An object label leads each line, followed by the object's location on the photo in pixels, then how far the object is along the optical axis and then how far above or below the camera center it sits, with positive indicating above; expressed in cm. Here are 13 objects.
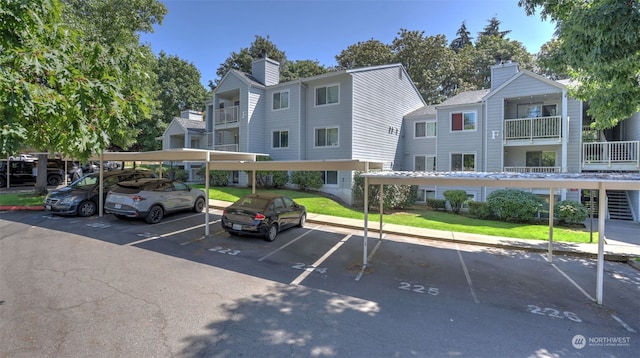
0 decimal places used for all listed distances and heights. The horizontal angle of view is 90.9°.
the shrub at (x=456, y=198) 1798 -110
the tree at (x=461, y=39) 5503 +2453
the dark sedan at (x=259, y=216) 978 -127
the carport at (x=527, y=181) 613 -3
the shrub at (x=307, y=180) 2038 -19
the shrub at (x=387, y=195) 1756 -102
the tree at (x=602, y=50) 630 +298
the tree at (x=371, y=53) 3891 +1544
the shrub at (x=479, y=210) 1603 -158
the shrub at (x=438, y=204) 1898 -154
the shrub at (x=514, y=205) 1504 -124
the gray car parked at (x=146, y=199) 1123 -91
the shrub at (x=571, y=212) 1468 -150
